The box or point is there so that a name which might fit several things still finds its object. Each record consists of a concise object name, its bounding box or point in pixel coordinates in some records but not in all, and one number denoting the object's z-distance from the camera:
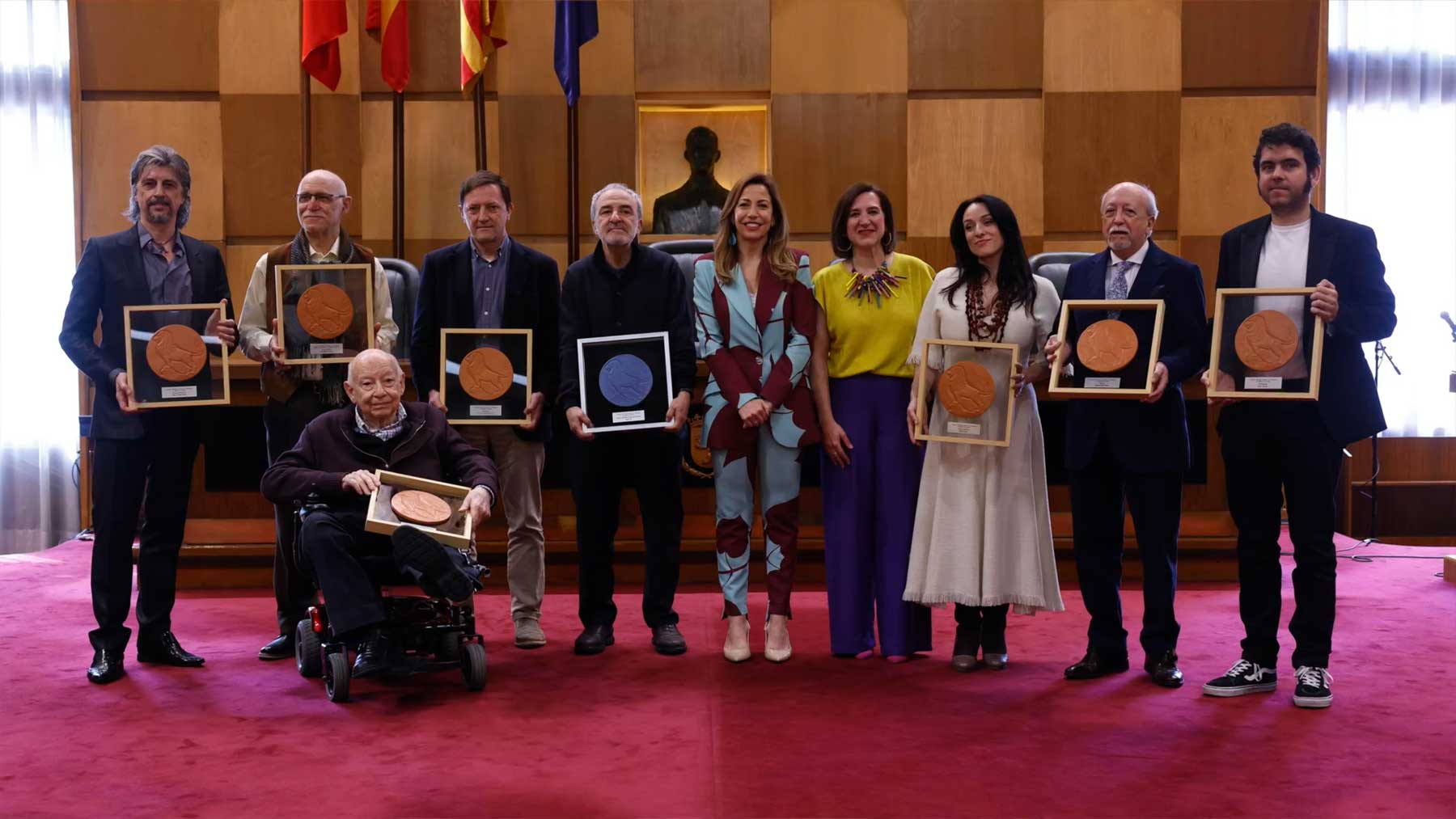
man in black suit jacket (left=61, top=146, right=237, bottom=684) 3.68
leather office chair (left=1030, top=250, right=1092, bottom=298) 5.73
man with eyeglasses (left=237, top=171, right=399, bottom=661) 3.84
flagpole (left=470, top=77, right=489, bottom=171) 6.54
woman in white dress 3.62
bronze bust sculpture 6.71
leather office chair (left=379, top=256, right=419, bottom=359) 5.76
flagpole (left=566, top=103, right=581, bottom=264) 6.52
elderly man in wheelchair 3.30
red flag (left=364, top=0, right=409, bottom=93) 6.28
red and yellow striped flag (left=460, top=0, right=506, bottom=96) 6.17
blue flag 6.26
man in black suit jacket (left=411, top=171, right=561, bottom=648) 3.98
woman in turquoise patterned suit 3.75
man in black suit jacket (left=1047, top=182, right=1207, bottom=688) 3.44
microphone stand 6.93
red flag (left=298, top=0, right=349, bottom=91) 6.21
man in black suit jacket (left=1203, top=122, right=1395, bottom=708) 3.20
